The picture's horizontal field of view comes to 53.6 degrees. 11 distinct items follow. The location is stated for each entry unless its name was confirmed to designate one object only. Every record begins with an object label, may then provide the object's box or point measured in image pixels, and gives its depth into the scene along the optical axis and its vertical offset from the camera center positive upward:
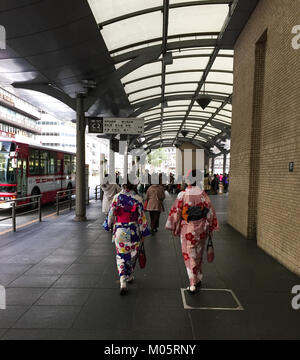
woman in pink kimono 3.99 -0.80
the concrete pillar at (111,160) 17.50 +0.31
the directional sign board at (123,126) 10.62 +1.46
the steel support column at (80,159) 9.72 +0.20
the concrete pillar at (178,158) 30.83 +0.86
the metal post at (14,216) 7.87 -1.36
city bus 11.58 -0.26
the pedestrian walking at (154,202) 8.01 -0.98
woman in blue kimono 4.04 -0.84
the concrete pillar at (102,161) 18.34 +0.24
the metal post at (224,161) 28.84 +0.49
